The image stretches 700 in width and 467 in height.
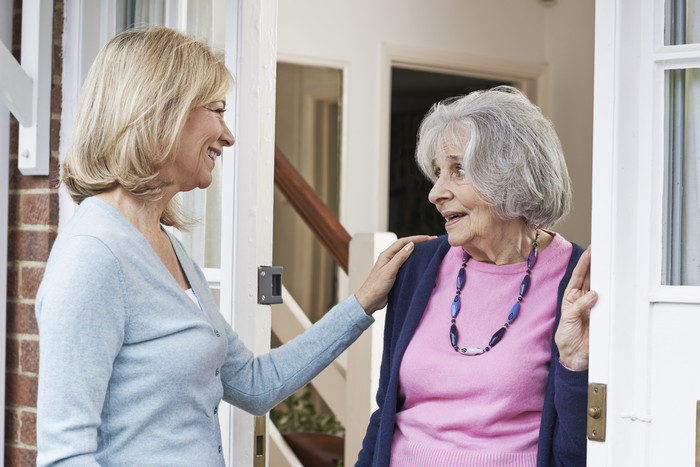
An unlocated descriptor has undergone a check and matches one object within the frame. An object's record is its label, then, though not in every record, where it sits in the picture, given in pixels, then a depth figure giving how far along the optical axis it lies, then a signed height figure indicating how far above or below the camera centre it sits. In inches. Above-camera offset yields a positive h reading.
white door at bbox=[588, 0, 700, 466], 78.2 +1.6
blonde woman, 79.1 -2.0
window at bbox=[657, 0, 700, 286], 78.2 +5.0
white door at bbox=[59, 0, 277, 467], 100.3 +3.9
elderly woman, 89.6 -3.5
